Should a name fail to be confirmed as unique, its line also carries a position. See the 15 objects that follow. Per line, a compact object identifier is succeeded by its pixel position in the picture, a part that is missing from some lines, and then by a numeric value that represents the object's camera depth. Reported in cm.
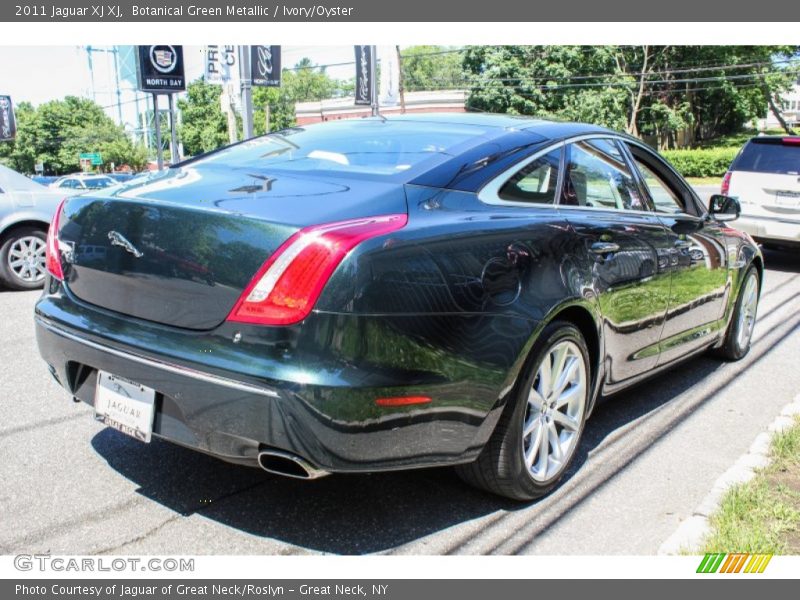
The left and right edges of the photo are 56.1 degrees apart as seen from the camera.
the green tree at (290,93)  9638
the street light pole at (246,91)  1339
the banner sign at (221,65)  1956
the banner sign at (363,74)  2584
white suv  945
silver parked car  765
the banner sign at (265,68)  1586
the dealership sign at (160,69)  1661
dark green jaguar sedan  244
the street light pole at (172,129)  1964
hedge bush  4062
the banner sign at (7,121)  2844
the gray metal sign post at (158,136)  1892
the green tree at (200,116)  9719
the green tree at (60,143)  8856
